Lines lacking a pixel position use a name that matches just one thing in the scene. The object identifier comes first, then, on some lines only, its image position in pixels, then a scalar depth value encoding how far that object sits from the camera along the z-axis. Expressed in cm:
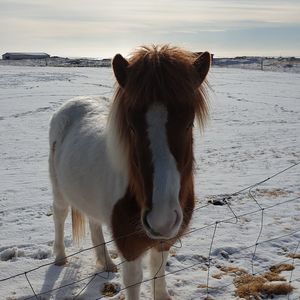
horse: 211
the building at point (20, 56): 8244
